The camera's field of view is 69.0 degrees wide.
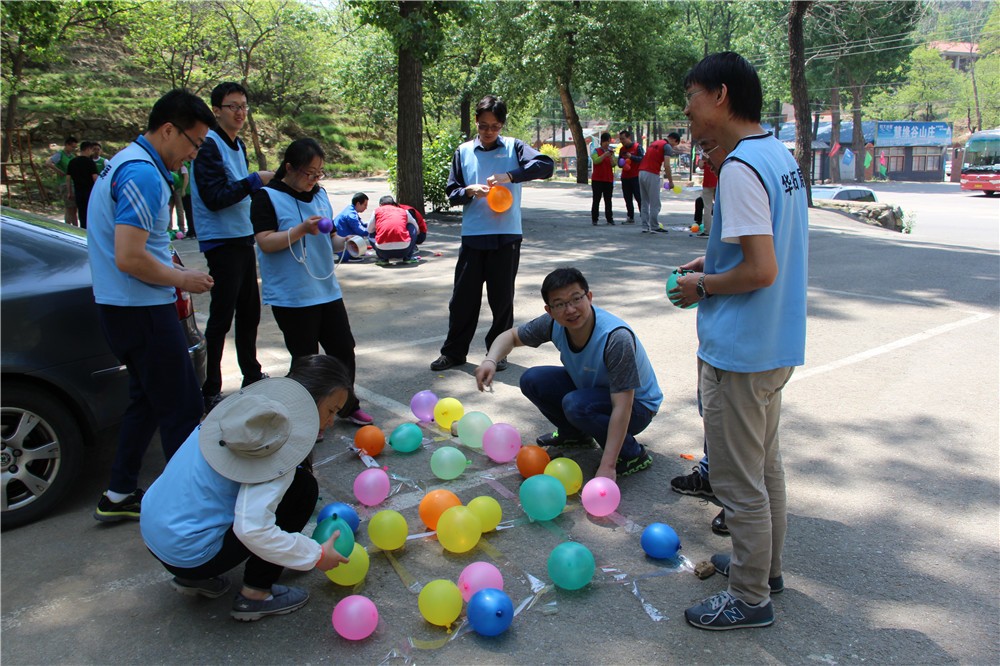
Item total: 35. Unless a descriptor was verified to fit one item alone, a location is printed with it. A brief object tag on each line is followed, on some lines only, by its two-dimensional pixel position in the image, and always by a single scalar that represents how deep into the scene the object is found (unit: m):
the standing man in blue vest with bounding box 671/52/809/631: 2.40
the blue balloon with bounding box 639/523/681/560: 3.13
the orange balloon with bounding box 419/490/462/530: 3.37
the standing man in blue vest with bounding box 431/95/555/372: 5.65
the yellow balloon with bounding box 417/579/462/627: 2.65
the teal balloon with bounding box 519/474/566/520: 3.39
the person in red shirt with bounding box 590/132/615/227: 14.42
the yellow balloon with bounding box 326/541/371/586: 2.92
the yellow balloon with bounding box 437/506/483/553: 3.14
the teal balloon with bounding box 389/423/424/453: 4.29
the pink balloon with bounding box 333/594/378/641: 2.59
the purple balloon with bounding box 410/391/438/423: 4.69
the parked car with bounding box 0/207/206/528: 3.41
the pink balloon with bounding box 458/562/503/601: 2.79
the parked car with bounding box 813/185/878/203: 25.23
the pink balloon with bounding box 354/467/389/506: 3.62
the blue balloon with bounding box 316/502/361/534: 3.27
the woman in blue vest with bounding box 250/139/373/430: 4.29
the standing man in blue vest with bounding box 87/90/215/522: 3.11
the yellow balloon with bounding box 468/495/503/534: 3.31
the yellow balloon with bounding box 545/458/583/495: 3.65
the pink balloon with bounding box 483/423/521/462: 4.04
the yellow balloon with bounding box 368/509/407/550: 3.16
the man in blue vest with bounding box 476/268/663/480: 3.61
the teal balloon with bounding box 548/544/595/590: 2.88
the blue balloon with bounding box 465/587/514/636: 2.62
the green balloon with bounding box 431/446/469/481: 3.87
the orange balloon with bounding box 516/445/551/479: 3.84
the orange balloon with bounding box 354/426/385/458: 4.23
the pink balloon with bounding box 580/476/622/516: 3.43
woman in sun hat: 2.42
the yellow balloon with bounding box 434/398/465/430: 4.54
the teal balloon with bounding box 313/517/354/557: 2.87
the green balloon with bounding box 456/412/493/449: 4.22
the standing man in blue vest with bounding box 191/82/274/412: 4.57
